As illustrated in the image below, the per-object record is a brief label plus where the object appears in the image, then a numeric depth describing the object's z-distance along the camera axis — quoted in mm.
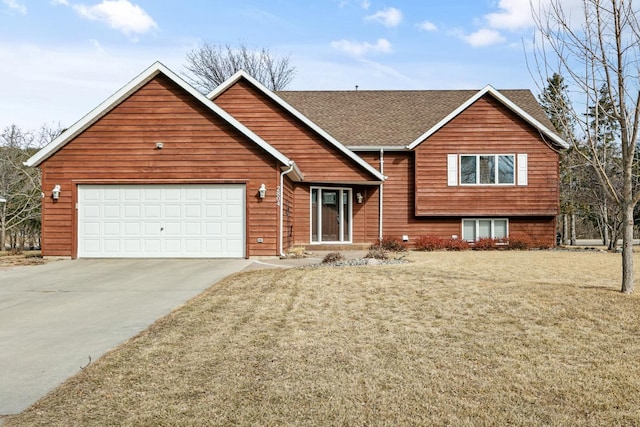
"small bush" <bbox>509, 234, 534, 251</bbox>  20766
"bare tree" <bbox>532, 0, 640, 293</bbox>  8789
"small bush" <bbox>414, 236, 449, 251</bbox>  20344
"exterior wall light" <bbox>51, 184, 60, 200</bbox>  16094
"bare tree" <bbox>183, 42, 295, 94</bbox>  44531
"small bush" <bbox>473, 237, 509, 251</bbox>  20859
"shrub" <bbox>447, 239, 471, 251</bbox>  20406
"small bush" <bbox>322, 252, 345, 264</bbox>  14016
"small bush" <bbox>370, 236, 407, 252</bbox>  20203
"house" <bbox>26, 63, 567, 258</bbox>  16109
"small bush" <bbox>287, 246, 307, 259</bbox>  16797
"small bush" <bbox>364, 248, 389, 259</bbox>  14688
